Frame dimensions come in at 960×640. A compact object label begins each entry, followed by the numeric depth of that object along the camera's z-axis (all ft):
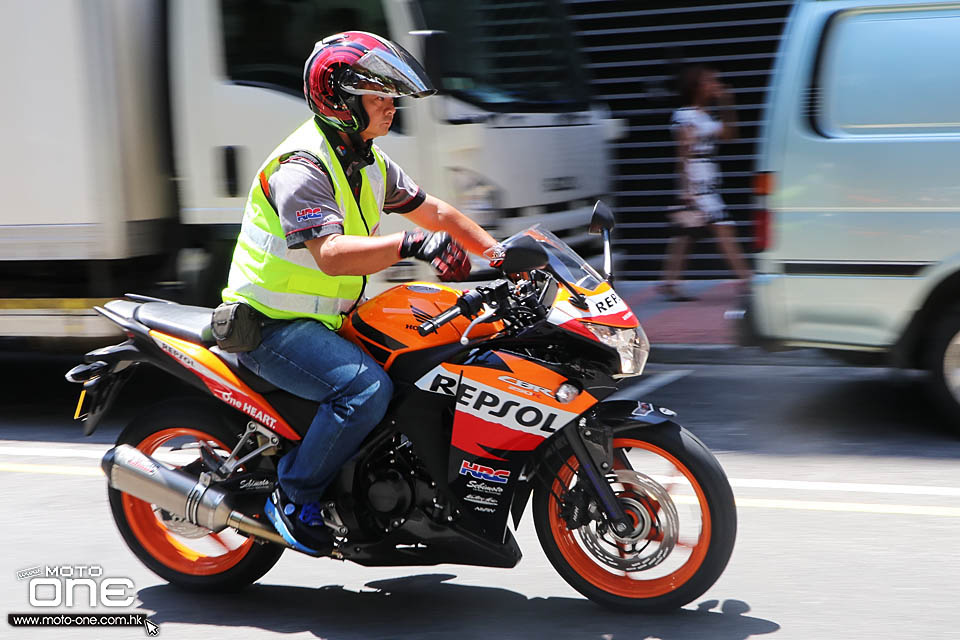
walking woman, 28.99
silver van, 18.16
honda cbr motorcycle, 11.35
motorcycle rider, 11.16
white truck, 20.56
